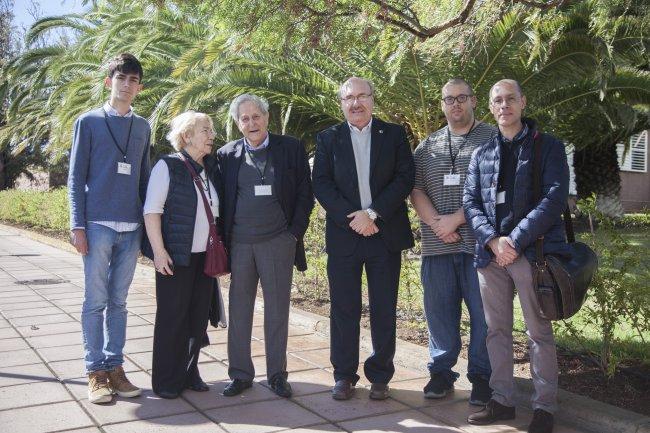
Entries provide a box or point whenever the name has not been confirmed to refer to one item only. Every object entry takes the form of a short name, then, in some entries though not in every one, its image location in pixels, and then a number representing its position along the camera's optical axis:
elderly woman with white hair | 4.32
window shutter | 26.02
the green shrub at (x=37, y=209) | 18.45
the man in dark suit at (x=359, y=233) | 4.37
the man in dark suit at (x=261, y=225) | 4.46
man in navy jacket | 3.72
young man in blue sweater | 4.29
